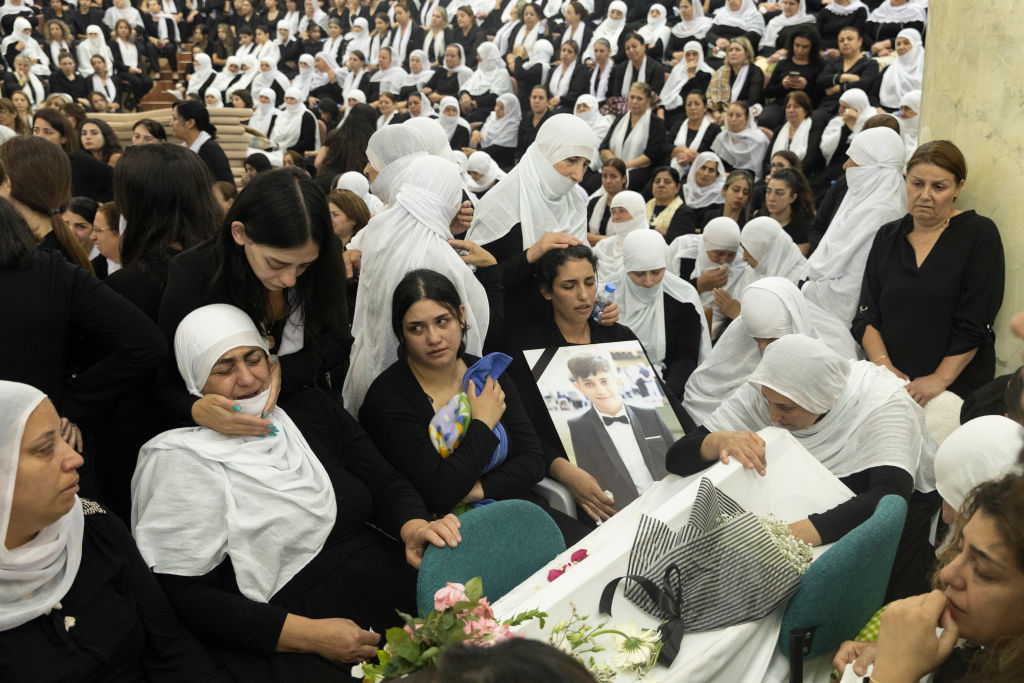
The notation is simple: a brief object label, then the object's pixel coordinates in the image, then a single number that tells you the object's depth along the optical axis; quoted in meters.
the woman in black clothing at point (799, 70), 9.13
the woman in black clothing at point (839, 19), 10.22
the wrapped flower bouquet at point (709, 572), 1.95
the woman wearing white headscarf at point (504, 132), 12.39
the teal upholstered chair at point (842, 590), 2.01
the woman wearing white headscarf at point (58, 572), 1.77
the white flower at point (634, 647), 1.77
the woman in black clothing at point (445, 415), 2.79
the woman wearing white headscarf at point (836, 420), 2.71
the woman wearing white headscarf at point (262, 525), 2.25
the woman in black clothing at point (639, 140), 9.75
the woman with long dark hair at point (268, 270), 2.60
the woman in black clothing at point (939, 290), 3.67
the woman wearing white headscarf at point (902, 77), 8.66
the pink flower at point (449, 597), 1.71
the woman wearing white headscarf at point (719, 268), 5.30
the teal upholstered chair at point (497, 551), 2.21
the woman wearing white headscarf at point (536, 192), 4.19
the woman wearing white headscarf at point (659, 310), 4.50
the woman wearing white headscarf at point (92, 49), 16.23
